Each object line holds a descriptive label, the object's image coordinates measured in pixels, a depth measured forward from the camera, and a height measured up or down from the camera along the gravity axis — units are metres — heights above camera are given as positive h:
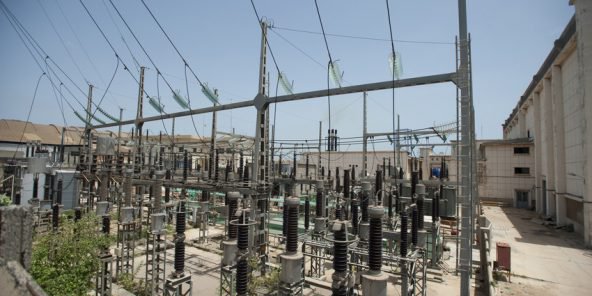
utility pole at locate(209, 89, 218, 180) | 21.43 +2.35
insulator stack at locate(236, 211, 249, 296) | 7.14 -2.47
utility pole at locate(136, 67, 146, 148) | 17.98 +2.89
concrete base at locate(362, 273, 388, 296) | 5.09 -2.06
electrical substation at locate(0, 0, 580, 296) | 7.11 -2.01
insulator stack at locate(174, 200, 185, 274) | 8.32 -2.42
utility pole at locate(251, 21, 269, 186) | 11.67 +1.36
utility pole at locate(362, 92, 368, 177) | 18.31 +1.96
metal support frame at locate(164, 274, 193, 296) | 7.70 -3.19
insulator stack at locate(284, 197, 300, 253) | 6.30 -1.35
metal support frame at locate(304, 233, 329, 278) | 12.73 -4.64
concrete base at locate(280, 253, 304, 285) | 5.75 -2.06
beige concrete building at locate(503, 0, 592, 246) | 17.53 +3.14
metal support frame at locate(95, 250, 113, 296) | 9.50 -3.61
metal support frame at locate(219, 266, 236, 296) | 7.42 -2.87
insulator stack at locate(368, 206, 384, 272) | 5.72 -1.47
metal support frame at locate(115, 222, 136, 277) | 11.89 -3.94
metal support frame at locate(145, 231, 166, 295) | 9.69 -3.47
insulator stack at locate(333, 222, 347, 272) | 5.84 -1.79
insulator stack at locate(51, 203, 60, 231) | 14.58 -2.77
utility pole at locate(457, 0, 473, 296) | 7.03 +0.12
